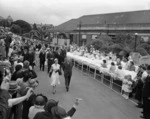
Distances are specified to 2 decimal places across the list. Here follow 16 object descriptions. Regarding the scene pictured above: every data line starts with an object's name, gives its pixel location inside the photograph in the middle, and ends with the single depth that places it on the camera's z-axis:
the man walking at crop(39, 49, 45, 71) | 17.64
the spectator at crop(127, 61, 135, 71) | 13.19
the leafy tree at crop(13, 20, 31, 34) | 105.87
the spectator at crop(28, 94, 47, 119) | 4.54
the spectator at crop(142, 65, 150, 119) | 8.20
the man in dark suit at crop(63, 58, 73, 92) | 11.88
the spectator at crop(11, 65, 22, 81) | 7.17
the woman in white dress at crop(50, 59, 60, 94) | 11.30
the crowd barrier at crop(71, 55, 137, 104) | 12.77
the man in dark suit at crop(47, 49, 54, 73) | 16.78
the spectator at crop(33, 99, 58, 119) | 3.96
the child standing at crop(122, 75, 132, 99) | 10.77
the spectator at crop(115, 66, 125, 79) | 12.02
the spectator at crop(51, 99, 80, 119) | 3.79
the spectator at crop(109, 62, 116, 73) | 13.12
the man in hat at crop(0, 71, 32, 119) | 3.29
